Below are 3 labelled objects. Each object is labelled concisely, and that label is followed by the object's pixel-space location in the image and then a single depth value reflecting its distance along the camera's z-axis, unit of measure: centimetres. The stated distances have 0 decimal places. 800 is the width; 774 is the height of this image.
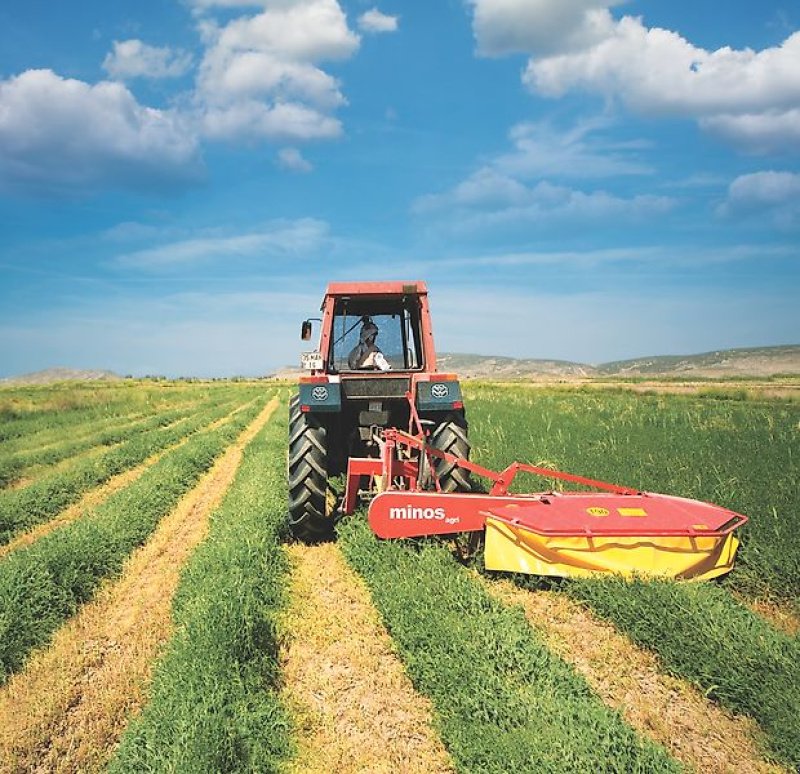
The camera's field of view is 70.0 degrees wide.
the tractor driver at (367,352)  653
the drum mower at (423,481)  429
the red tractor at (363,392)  569
